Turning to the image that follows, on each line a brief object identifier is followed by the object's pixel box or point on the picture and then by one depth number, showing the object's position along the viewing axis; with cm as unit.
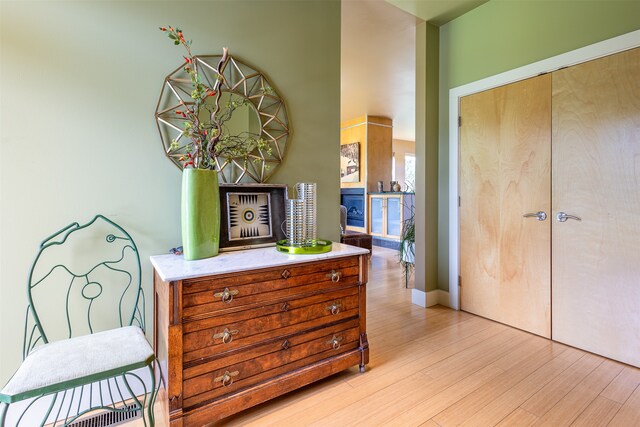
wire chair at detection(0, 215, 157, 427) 125
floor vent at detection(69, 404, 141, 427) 153
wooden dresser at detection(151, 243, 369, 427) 136
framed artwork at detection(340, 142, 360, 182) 738
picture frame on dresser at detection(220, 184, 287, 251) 188
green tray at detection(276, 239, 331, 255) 178
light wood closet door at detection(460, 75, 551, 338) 245
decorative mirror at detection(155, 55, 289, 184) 179
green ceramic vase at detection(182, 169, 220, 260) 157
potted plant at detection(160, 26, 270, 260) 158
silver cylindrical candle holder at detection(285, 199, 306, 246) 196
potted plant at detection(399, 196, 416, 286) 368
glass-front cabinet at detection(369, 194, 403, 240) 634
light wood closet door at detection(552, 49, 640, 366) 202
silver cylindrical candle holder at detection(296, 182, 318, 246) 200
